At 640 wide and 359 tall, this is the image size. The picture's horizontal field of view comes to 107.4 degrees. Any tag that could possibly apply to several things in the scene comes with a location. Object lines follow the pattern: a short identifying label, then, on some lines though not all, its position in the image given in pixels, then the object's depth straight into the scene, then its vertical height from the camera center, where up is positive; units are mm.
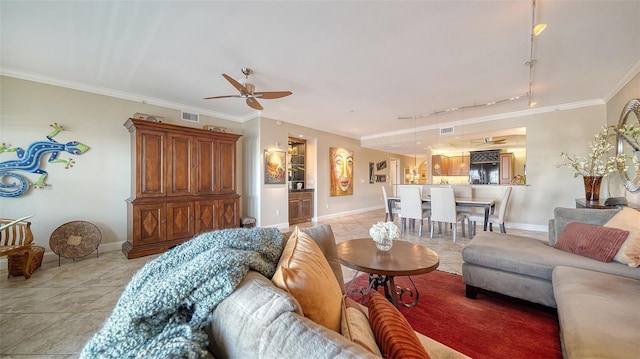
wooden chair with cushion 2648 -739
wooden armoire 3504 -129
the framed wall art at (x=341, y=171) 6781 +185
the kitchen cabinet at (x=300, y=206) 5898 -746
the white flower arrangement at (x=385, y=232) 2017 -471
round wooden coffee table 1708 -659
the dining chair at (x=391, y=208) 5269 -696
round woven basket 3137 -855
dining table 4039 -464
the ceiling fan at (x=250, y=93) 2995 +1103
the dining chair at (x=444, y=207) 4215 -544
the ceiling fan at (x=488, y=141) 6975 +1128
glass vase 2045 -584
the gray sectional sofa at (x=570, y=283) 1052 -702
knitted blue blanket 599 -375
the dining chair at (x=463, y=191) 5222 -313
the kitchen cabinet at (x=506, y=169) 8352 +301
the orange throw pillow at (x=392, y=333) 685 -511
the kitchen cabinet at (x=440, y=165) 9109 +488
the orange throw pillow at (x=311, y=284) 742 -370
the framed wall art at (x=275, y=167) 5087 +236
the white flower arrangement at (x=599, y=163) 2756 +181
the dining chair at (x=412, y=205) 4597 -557
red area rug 1589 -1156
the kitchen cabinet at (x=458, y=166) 8961 +450
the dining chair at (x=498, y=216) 4066 -708
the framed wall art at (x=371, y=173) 8207 +155
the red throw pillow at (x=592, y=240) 1821 -522
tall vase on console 3035 -114
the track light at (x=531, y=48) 1915 +1396
